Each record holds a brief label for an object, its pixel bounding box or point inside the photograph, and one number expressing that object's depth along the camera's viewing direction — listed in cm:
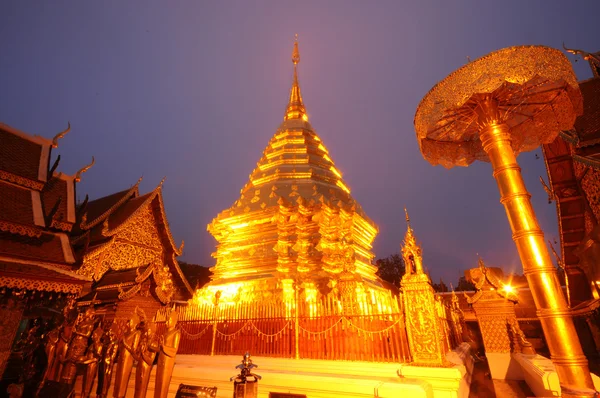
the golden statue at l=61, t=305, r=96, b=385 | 496
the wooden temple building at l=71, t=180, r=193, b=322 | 698
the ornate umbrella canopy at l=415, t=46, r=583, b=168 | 321
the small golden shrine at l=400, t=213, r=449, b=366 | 438
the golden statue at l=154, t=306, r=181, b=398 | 394
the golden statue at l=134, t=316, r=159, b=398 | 412
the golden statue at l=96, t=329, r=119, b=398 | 501
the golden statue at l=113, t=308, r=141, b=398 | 437
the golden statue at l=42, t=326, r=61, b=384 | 560
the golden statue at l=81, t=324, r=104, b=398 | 481
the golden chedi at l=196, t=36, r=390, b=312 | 846
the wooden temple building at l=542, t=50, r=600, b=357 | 700
